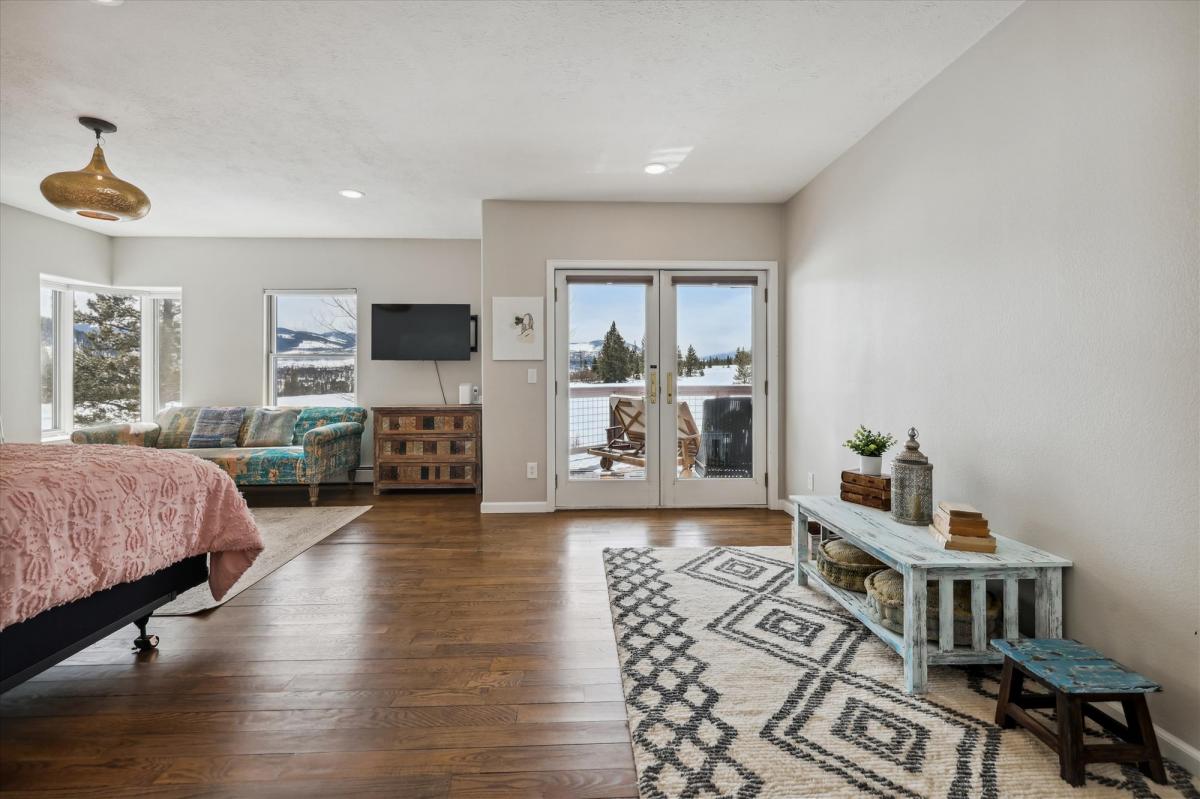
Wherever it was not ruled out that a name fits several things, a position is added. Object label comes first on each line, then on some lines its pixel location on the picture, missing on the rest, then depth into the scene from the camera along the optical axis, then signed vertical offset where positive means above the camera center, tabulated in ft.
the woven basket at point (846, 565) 7.56 -2.31
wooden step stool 4.57 -2.61
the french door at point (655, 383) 14.58 +0.39
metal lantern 7.20 -1.14
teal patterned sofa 15.33 -1.53
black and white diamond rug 4.62 -3.19
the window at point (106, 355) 17.12 +1.28
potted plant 8.29 -0.77
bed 4.99 -1.62
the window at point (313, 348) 19.03 +1.64
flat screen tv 18.12 +2.08
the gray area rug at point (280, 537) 8.66 -3.16
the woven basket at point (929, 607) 6.25 -2.40
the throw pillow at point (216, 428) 16.81 -1.03
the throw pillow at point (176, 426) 16.92 -0.99
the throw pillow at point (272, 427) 17.25 -1.01
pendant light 8.85 +3.28
